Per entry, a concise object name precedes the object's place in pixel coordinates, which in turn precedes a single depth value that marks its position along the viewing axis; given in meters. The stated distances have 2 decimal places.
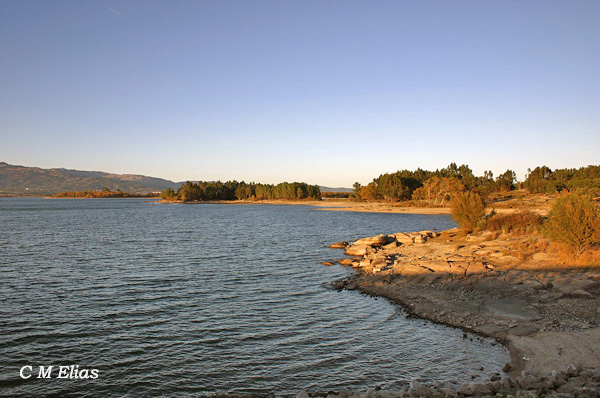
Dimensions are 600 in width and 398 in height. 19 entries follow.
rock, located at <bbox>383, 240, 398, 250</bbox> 41.97
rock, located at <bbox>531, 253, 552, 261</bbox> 27.09
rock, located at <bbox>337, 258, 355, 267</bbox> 35.81
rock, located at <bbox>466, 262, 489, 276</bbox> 25.88
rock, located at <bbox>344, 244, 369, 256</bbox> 41.59
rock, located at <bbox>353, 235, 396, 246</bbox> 44.59
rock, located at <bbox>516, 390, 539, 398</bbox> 10.44
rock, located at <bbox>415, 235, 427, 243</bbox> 43.62
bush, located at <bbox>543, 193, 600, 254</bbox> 25.66
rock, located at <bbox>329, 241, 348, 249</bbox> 47.44
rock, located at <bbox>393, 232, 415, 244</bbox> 44.53
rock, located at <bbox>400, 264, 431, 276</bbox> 27.45
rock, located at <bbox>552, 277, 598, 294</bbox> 20.62
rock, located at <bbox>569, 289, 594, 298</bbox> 19.64
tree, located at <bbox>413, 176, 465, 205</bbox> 134.12
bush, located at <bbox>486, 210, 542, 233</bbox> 39.97
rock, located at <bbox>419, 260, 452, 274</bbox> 27.19
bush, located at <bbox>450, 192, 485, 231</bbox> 47.16
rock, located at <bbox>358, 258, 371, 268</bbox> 33.39
